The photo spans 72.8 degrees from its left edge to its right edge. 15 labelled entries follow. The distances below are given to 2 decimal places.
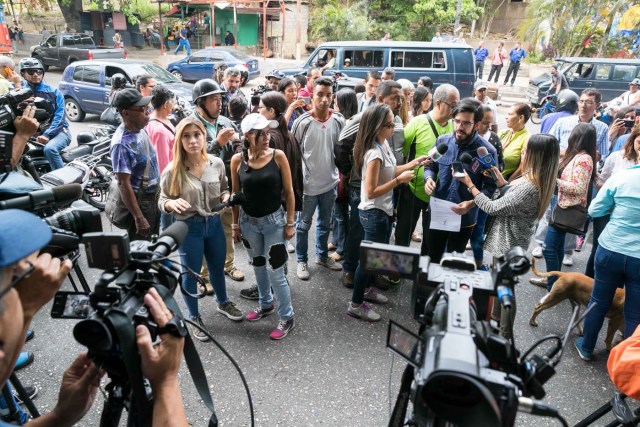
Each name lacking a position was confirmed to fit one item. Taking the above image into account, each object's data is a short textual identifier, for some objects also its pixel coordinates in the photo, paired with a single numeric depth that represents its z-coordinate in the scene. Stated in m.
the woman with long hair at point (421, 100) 5.68
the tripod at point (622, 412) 1.97
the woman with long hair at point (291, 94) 5.36
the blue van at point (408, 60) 11.49
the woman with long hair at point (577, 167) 3.60
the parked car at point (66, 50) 15.87
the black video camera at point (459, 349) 1.14
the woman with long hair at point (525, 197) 3.21
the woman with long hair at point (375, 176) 3.36
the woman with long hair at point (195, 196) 3.13
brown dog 3.27
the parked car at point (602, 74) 12.00
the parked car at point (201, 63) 15.32
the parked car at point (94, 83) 9.91
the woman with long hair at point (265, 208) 3.26
